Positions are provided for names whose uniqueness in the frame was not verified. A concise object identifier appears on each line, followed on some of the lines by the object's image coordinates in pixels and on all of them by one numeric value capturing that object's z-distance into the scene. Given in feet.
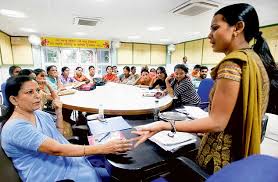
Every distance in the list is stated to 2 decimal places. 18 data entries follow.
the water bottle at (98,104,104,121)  5.44
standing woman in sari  2.29
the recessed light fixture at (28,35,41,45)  23.84
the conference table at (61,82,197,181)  3.03
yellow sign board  26.19
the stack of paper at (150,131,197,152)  3.44
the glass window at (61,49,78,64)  28.96
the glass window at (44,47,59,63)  28.19
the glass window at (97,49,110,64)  31.24
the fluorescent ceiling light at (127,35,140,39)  26.50
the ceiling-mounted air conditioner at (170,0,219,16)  11.16
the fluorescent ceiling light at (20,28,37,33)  20.72
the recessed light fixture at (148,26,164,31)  19.51
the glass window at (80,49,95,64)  30.01
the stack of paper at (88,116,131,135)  4.51
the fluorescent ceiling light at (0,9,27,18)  13.50
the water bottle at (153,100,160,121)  5.61
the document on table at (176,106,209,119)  5.27
